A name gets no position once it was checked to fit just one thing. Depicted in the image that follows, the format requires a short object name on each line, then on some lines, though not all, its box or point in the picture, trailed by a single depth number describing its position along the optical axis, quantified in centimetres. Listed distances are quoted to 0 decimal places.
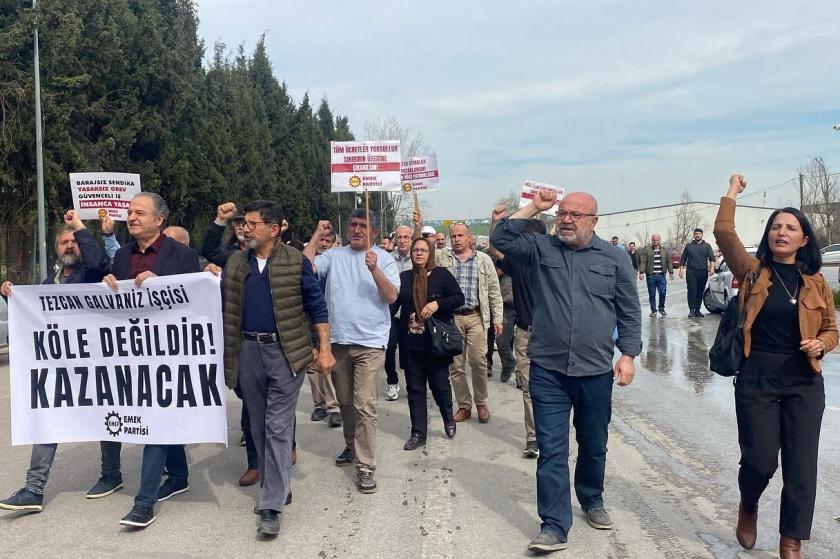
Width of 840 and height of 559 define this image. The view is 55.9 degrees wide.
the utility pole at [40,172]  2077
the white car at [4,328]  1254
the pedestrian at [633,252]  2495
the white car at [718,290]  1753
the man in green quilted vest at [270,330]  496
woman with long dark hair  417
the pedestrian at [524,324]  653
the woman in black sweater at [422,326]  684
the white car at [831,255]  4761
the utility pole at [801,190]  5897
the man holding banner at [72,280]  522
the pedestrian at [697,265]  1739
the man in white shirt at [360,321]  565
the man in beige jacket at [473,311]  788
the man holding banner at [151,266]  499
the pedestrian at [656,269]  1789
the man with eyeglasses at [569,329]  451
